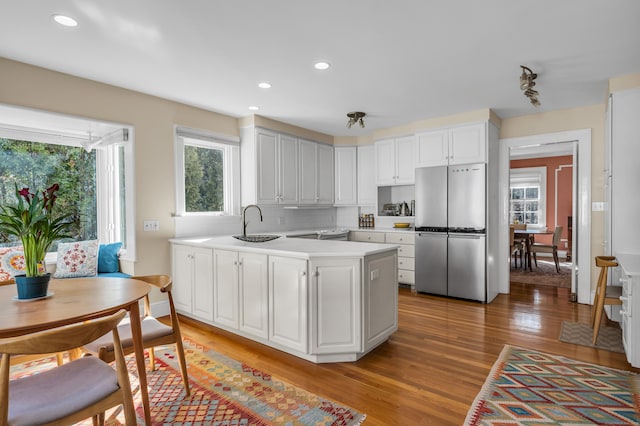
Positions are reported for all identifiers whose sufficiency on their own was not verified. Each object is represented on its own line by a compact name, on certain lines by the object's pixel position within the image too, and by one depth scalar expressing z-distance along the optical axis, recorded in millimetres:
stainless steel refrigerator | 4496
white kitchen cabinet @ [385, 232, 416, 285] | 5094
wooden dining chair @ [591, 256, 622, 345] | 3055
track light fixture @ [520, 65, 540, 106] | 3180
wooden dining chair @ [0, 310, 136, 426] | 1221
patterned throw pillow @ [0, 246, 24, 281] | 3127
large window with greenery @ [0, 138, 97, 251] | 3639
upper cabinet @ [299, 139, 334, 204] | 5488
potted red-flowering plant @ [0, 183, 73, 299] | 1788
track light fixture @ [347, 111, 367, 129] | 4652
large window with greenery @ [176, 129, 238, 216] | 4238
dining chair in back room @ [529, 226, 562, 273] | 6613
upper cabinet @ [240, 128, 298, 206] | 4719
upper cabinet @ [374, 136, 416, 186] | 5340
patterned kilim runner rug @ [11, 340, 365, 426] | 2006
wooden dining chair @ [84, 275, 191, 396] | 1961
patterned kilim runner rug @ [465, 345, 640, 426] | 2016
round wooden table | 1464
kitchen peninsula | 2705
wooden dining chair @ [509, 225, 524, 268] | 6312
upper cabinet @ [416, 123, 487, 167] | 4523
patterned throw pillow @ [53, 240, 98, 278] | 3496
